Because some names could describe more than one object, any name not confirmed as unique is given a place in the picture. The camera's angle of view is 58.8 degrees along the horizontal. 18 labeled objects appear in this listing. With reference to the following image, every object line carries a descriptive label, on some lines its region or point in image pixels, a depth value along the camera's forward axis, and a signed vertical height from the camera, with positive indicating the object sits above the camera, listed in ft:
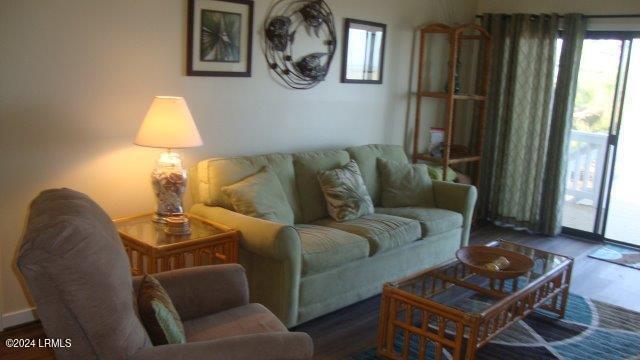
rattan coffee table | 8.45 -3.26
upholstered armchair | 4.92 -1.91
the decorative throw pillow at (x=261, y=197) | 10.68 -2.05
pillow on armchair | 6.01 -2.50
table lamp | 9.63 -0.96
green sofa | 9.70 -2.72
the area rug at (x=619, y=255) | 15.44 -3.98
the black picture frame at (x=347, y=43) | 14.34 +1.37
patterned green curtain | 16.66 -0.38
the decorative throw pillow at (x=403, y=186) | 14.14 -2.15
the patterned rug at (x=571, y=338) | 9.85 -4.20
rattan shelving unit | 16.17 +0.22
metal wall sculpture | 12.65 +1.23
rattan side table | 9.09 -2.57
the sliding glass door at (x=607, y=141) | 16.30 -0.87
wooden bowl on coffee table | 9.70 -2.82
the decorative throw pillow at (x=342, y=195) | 12.40 -2.17
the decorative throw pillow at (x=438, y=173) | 16.43 -2.09
